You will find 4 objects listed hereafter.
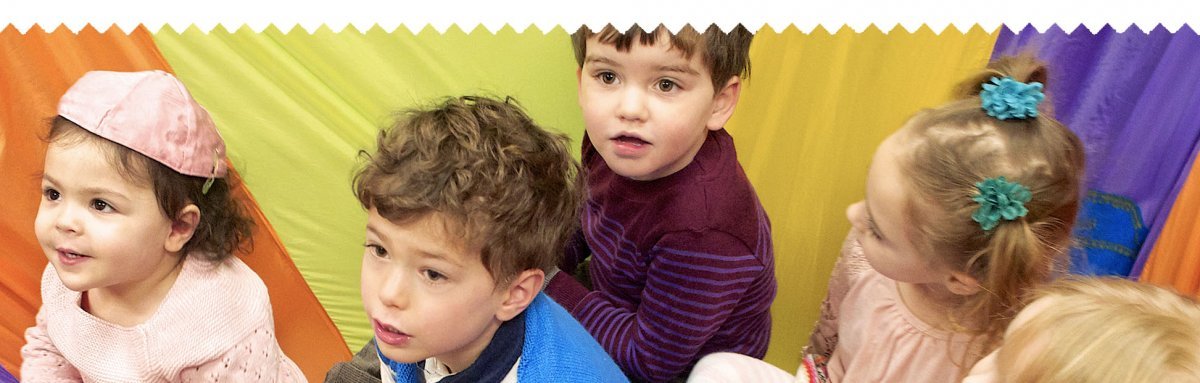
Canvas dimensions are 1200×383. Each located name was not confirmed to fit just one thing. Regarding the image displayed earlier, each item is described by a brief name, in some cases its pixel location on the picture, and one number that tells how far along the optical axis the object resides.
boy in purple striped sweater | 1.19
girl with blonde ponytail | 1.06
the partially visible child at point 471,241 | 0.97
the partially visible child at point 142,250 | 1.19
